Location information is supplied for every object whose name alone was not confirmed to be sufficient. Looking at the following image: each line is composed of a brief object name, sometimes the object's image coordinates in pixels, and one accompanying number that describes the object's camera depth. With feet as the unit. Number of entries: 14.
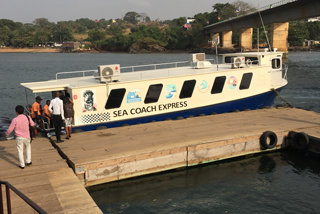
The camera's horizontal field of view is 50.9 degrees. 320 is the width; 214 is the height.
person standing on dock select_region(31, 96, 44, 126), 42.67
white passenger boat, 45.75
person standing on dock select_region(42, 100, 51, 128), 42.32
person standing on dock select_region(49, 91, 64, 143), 37.37
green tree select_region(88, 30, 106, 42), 454.40
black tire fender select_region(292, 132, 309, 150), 41.34
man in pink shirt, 29.84
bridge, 159.94
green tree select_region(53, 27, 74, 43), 517.96
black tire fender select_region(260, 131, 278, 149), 40.75
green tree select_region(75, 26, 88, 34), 602.03
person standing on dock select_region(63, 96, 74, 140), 39.22
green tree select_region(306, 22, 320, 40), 371.56
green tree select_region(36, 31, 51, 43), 497.13
